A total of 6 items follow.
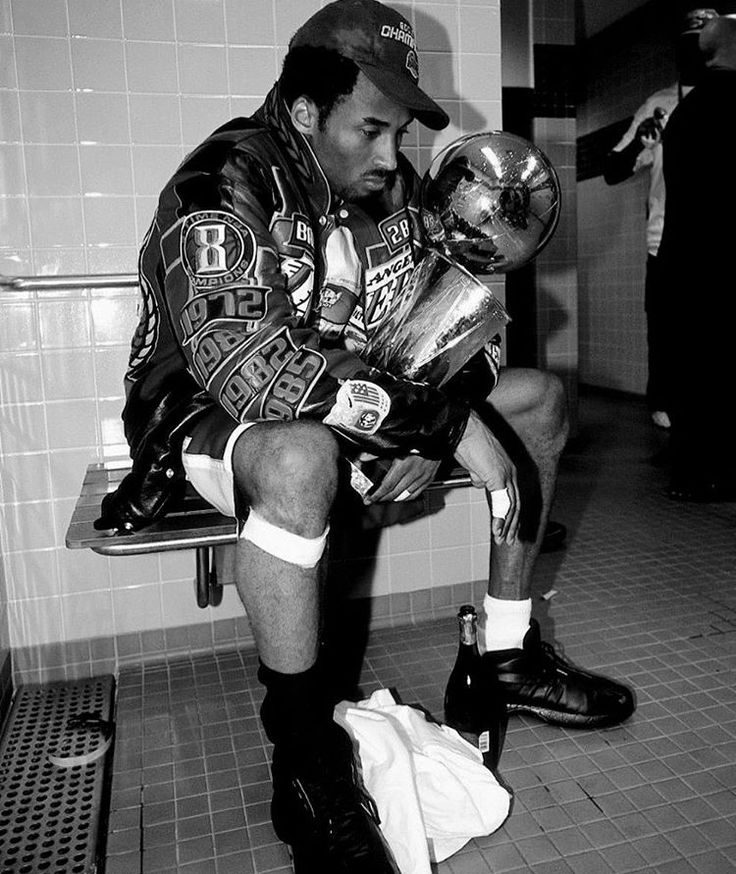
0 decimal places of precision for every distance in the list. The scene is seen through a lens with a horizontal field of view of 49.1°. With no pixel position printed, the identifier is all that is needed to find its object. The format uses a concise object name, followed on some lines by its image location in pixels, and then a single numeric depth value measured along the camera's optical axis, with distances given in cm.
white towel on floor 127
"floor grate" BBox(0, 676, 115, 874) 133
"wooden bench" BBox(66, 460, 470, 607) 141
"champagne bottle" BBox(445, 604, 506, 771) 150
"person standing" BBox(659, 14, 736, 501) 331
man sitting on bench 122
